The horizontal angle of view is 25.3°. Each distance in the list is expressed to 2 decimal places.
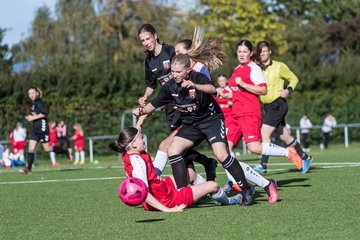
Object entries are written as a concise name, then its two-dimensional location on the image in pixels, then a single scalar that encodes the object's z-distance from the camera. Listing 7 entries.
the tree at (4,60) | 38.30
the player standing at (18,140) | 28.56
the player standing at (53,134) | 29.22
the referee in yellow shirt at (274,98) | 13.33
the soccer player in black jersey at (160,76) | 10.09
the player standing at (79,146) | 28.62
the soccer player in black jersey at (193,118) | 8.71
